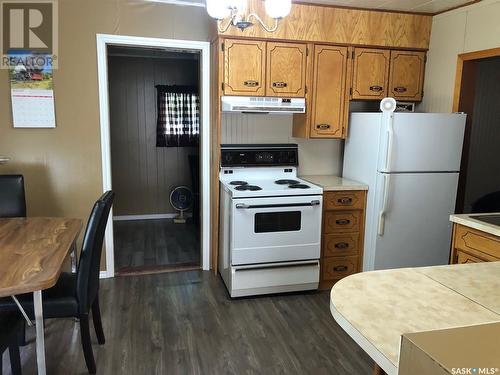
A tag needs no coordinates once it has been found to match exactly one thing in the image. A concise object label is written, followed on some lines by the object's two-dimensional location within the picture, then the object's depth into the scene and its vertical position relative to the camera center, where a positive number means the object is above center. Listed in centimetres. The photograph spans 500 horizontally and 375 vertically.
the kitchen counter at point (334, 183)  333 -44
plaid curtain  554 +19
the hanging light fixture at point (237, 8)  191 +60
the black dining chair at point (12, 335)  182 -99
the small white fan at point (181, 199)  562 -99
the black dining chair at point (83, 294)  209 -91
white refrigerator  317 -40
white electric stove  311 -85
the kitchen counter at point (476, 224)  214 -50
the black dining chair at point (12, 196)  278 -50
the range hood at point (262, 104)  322 +22
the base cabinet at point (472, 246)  218 -64
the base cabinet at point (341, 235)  338 -89
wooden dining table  167 -65
